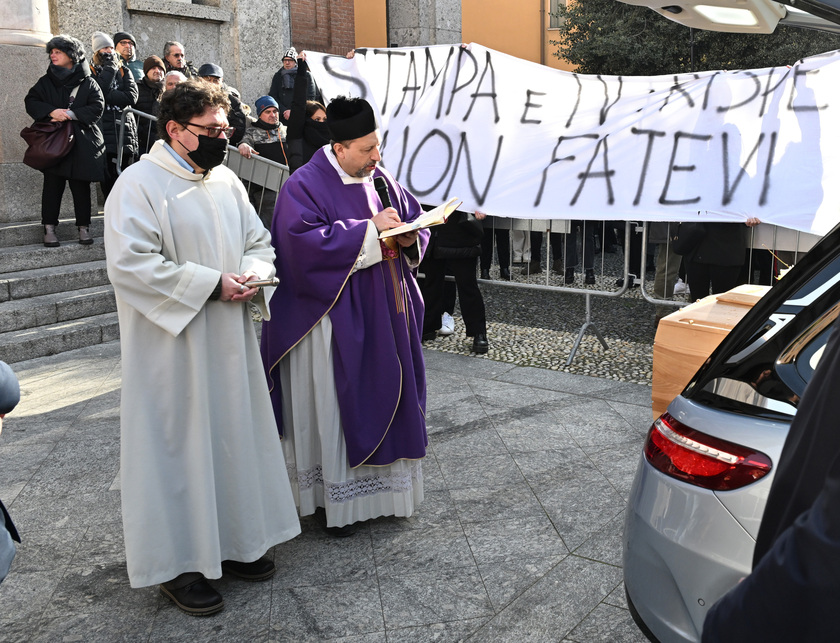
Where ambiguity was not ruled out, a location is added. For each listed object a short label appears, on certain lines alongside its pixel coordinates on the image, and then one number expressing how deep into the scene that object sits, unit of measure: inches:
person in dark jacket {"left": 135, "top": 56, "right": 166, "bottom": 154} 364.2
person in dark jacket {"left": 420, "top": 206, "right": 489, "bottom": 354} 286.4
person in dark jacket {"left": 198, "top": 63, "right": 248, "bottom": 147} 355.6
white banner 240.1
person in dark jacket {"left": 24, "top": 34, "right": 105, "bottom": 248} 312.7
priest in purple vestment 148.6
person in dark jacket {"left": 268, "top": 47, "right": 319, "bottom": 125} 449.4
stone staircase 275.6
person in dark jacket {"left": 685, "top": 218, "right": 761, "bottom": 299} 255.6
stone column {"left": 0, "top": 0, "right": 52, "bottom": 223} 336.2
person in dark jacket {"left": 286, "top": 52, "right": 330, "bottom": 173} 350.3
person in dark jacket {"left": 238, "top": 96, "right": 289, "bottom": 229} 387.5
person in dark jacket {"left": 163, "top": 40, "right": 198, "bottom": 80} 380.5
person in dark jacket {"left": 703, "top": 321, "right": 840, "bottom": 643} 40.1
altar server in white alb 124.1
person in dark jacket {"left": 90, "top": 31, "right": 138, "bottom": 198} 341.4
